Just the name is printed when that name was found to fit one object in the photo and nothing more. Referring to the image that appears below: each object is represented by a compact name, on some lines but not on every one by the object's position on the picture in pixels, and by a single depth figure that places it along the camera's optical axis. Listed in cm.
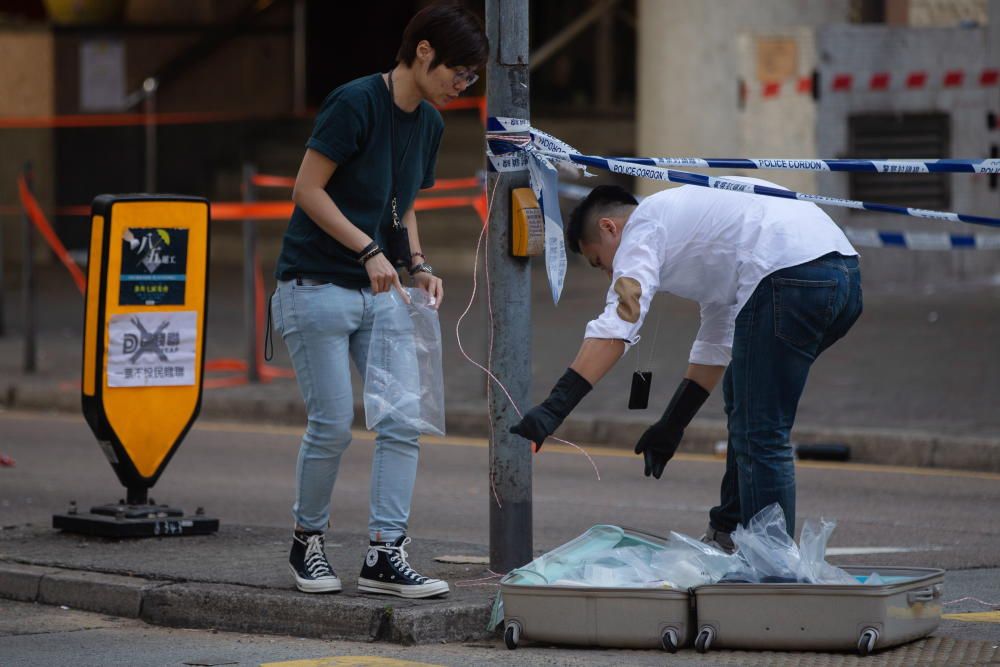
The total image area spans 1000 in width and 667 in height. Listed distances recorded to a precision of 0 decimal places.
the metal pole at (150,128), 4166
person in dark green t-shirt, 1124
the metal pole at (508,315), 1209
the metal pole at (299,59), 4491
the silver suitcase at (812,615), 1035
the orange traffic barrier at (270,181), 2534
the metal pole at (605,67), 4381
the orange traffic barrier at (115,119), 4103
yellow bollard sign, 1427
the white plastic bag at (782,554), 1070
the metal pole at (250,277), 2445
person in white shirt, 1102
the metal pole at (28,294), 2547
